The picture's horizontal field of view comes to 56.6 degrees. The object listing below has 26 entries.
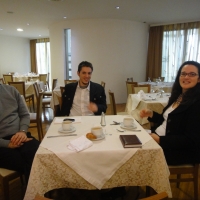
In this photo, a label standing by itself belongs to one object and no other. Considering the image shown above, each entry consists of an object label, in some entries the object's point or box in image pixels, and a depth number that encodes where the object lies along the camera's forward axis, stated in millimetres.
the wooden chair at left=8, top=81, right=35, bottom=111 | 4457
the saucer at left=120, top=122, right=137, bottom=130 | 1482
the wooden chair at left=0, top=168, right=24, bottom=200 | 1344
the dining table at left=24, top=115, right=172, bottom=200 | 1105
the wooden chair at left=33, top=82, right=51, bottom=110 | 3942
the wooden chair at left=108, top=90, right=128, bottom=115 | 2570
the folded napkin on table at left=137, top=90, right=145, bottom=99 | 3010
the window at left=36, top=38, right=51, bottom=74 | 8958
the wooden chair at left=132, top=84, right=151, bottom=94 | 3738
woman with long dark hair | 1344
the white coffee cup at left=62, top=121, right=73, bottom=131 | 1428
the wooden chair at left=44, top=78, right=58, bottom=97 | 4867
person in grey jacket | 1436
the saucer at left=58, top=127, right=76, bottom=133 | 1415
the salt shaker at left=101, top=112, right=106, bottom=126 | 1593
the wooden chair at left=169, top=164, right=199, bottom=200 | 1434
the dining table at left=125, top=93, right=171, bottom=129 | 2805
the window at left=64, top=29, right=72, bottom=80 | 6035
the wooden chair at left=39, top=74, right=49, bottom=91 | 6924
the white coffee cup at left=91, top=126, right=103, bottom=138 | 1297
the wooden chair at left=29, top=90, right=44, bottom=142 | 2750
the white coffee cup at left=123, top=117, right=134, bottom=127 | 1509
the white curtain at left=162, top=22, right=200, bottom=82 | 5791
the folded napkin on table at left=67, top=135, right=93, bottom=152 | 1143
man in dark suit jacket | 2277
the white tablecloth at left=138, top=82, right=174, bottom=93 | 4605
